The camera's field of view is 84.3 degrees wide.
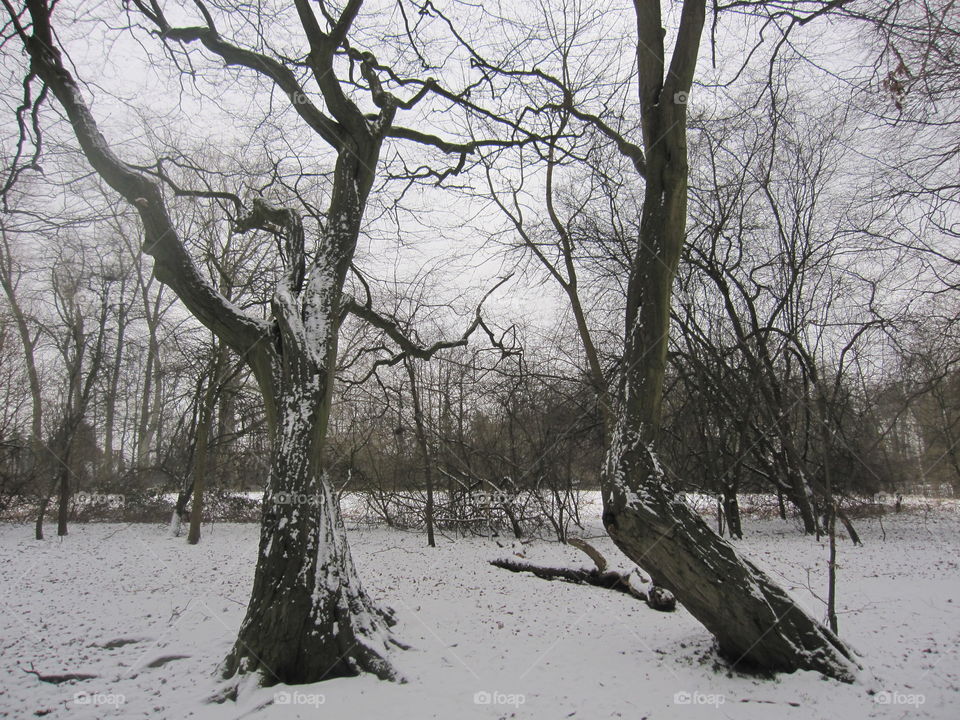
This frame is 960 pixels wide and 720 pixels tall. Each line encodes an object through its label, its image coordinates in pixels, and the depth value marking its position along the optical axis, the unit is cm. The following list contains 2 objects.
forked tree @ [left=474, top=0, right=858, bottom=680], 410
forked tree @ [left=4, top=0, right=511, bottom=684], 425
